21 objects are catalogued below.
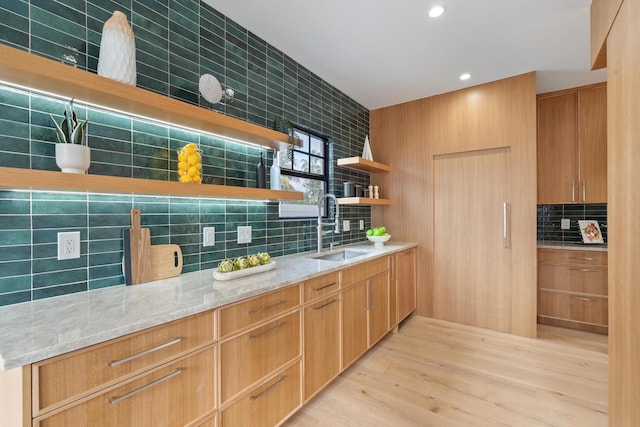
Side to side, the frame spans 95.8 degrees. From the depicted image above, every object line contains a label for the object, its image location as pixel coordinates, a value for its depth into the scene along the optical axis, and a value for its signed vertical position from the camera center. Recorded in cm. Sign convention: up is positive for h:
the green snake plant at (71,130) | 117 +36
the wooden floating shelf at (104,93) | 100 +51
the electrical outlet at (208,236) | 182 -14
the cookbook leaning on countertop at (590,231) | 326 -22
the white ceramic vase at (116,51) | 127 +72
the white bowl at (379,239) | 319 -29
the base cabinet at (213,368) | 83 -60
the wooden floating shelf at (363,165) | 306 +55
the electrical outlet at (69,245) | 126 -13
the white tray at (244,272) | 156 -33
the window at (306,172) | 257 +40
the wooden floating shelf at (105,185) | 97 +13
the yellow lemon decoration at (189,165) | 154 +27
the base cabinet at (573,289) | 295 -82
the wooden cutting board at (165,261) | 155 -26
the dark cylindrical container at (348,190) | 313 +26
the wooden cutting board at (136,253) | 144 -19
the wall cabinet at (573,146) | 311 +74
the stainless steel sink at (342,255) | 272 -40
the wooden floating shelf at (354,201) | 304 +14
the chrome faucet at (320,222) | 263 -8
